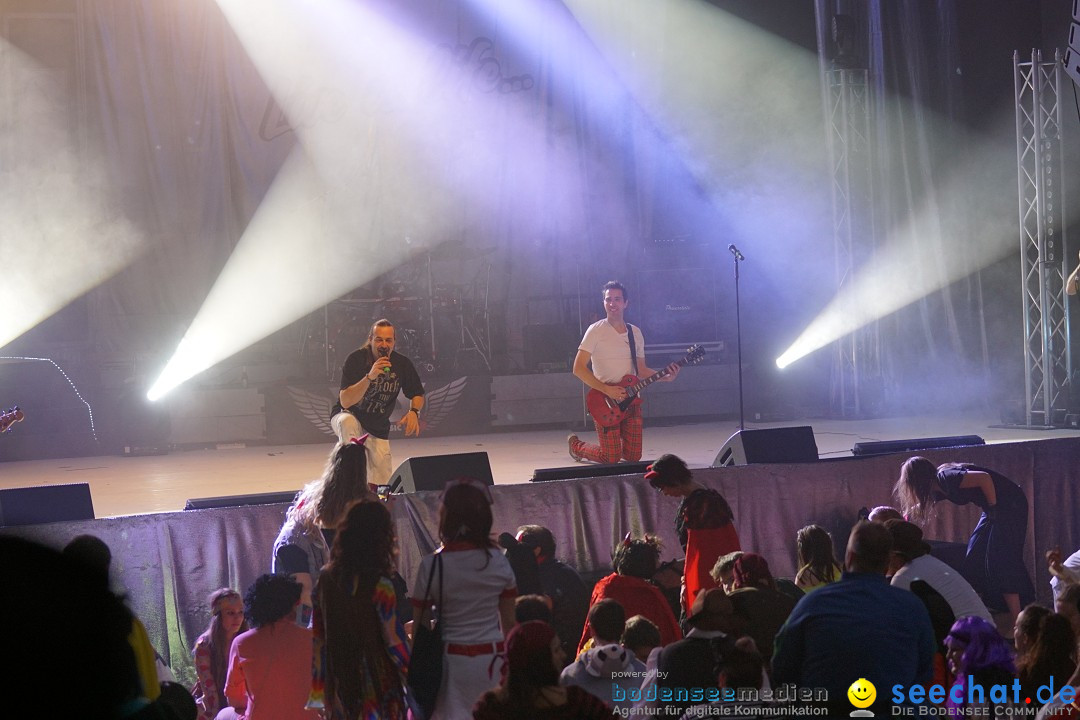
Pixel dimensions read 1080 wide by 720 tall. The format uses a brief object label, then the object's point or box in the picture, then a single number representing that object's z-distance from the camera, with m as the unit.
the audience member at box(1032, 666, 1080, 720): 2.95
